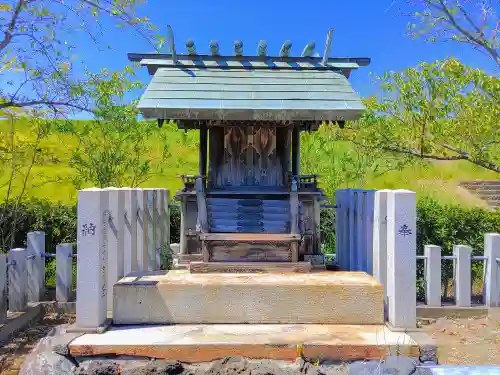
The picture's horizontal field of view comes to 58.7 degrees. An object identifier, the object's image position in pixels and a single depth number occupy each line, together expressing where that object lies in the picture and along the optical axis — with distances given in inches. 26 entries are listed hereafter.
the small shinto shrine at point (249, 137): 245.3
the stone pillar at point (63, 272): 312.2
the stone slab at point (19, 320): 257.7
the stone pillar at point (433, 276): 295.3
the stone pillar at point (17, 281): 285.7
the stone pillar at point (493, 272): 302.4
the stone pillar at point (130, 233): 244.4
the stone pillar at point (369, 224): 237.3
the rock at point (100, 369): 174.1
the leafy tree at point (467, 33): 338.6
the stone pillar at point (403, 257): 198.2
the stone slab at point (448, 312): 295.0
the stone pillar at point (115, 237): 223.9
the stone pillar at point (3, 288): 255.1
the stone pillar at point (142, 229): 261.6
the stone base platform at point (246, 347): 180.5
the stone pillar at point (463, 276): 297.9
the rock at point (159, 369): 171.6
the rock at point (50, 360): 175.9
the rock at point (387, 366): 163.3
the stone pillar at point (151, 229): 275.1
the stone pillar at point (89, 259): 195.2
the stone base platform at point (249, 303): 206.4
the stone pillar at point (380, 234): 214.2
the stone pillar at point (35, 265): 312.2
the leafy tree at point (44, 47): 292.7
